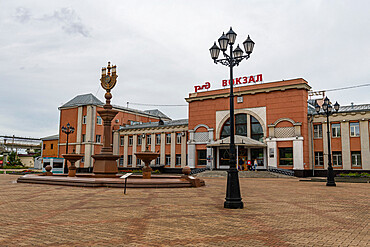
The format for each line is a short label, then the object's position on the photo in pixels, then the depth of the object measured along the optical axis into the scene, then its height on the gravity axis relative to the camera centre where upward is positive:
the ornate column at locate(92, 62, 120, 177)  18.34 +0.96
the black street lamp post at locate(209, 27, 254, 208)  9.67 +3.19
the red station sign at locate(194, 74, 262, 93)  38.02 +9.43
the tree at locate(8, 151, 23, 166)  59.17 -1.24
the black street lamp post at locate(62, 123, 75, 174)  31.40 +2.50
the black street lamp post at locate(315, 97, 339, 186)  19.91 -0.89
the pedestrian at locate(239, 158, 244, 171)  37.26 -0.75
